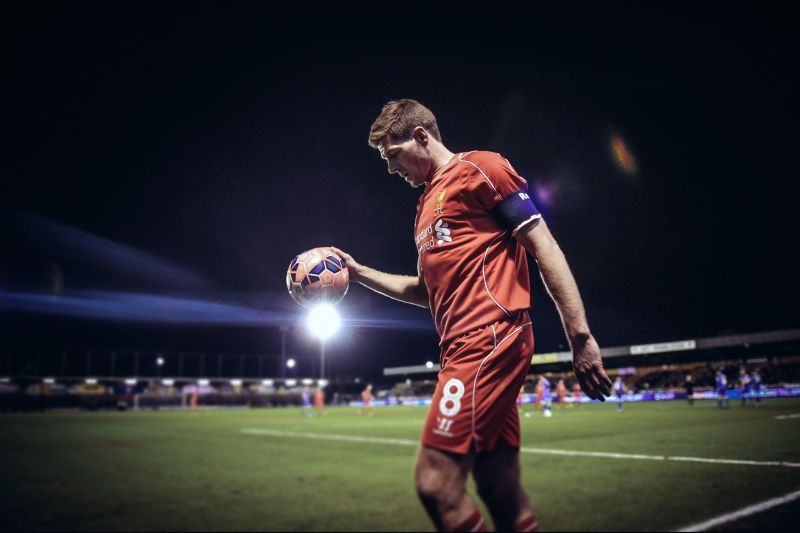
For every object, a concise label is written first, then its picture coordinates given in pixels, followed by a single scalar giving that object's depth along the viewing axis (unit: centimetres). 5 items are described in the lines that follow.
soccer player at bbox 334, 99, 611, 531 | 204
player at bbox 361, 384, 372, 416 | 3697
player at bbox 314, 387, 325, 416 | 3992
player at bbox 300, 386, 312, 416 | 4020
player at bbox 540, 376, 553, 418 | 2741
